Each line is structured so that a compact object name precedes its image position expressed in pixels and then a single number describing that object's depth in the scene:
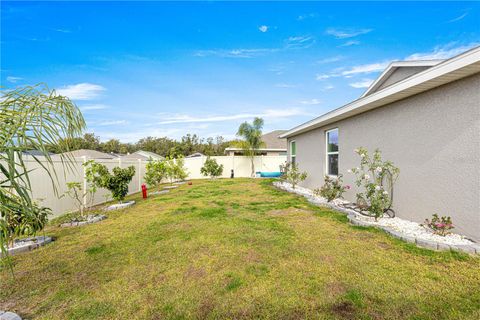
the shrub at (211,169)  17.70
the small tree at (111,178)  6.88
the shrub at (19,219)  1.10
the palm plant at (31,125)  1.07
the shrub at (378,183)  4.86
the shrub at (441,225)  3.75
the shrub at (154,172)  12.46
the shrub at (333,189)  6.86
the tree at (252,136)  18.92
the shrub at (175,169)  15.65
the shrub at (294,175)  10.29
